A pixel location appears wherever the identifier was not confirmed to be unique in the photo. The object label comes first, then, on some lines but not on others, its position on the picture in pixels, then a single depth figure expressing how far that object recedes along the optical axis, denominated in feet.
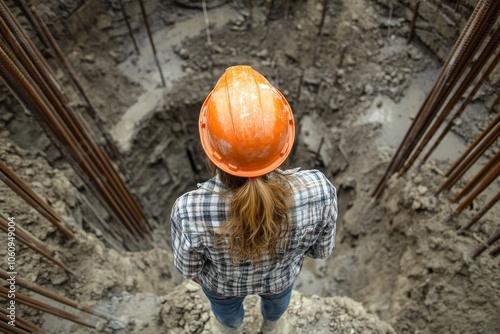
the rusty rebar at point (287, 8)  20.71
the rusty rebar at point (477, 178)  9.84
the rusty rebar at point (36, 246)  8.85
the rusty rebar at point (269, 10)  21.18
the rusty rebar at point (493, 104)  14.31
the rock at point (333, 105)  19.05
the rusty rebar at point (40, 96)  8.57
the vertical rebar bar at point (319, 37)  17.35
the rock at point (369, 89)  17.85
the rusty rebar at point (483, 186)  9.25
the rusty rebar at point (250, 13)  19.87
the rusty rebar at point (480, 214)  9.51
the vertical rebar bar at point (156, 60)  16.48
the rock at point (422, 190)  12.51
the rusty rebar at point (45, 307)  8.08
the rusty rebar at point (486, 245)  9.53
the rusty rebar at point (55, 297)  8.15
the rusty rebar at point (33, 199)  8.59
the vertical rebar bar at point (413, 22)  16.49
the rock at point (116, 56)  20.03
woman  5.17
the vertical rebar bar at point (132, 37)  17.60
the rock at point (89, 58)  18.58
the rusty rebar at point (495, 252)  9.95
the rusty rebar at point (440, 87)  9.04
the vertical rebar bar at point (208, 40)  20.72
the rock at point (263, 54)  21.22
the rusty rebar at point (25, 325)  8.00
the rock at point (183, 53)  21.17
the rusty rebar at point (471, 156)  9.72
